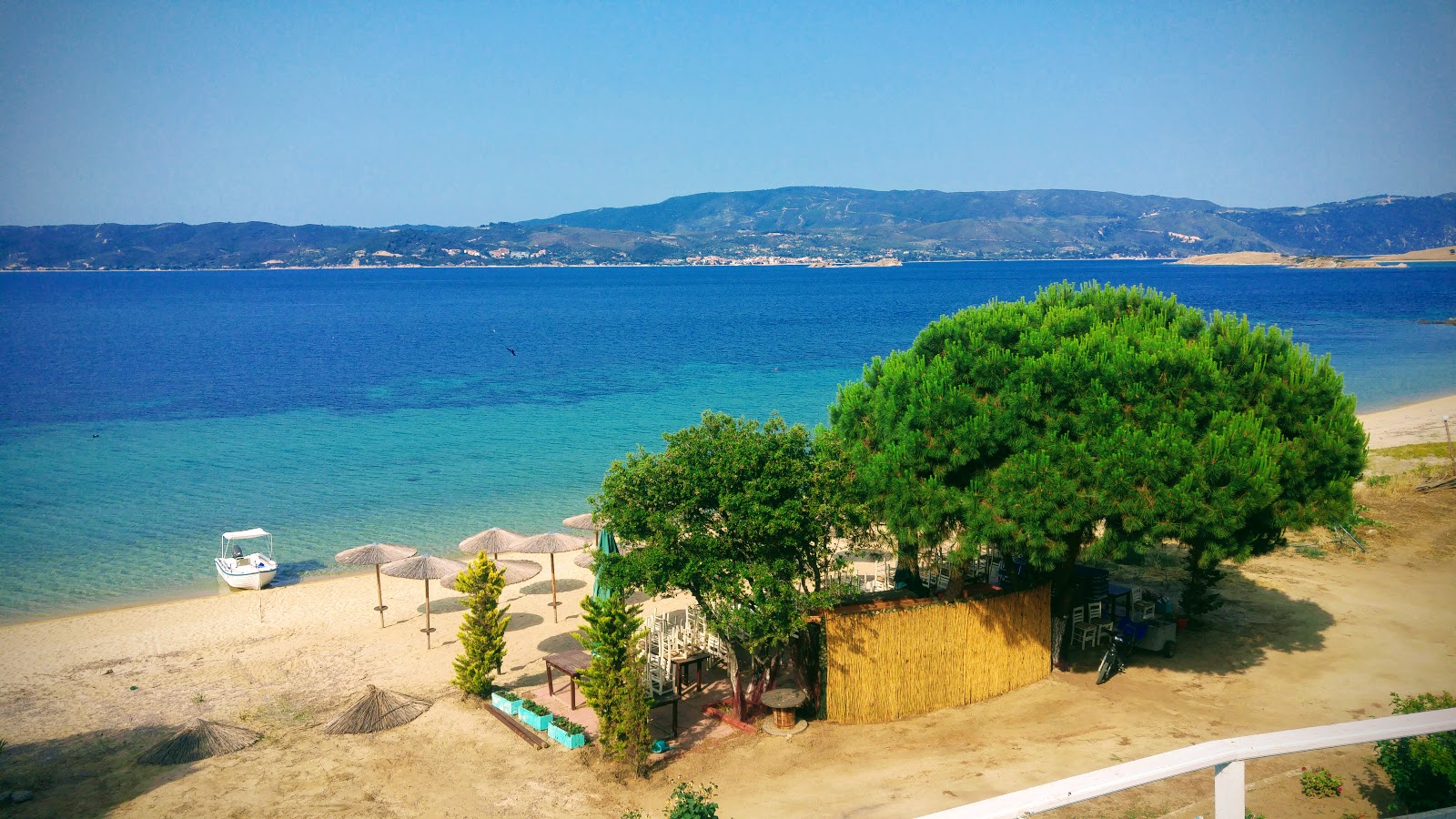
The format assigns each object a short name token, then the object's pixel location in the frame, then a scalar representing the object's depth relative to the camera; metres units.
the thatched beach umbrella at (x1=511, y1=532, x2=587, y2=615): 19.66
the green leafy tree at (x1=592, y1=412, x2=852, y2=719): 12.78
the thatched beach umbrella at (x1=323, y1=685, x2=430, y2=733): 14.37
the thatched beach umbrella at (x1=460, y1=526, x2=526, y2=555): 19.23
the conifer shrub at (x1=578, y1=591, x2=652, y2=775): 12.39
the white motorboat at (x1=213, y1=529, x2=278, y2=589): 23.77
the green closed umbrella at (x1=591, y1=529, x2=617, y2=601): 15.55
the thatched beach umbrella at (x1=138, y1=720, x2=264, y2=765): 13.44
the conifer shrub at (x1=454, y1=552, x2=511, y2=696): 15.43
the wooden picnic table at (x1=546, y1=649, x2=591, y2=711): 14.48
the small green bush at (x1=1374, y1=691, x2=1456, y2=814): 6.95
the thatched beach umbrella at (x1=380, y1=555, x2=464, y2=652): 18.20
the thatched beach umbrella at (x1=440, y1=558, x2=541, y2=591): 18.73
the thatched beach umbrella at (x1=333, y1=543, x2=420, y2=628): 19.04
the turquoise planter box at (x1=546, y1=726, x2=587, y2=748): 13.49
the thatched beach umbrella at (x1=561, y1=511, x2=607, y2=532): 21.44
